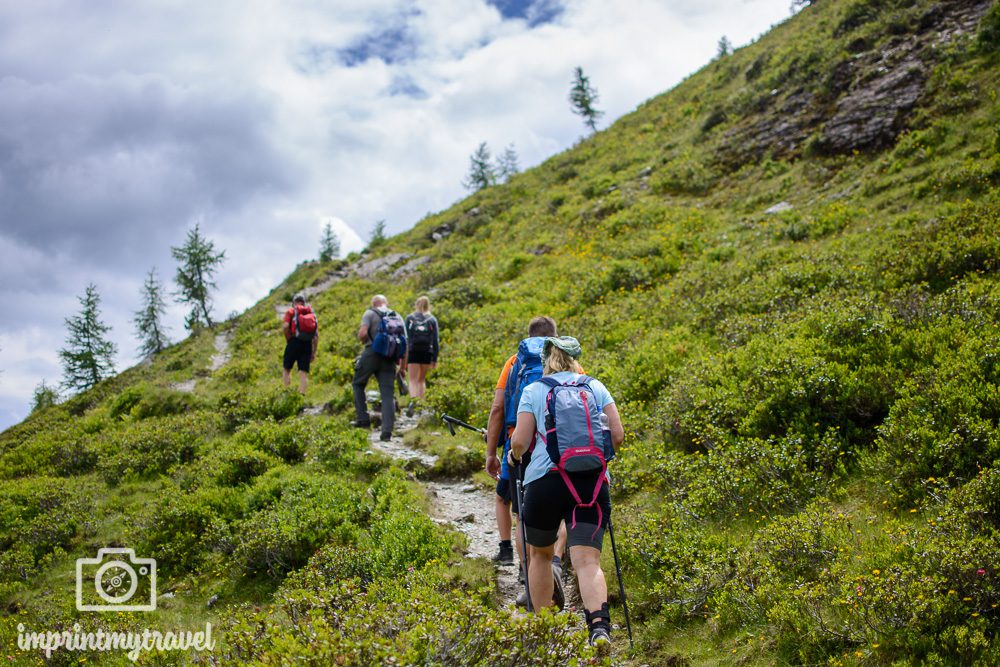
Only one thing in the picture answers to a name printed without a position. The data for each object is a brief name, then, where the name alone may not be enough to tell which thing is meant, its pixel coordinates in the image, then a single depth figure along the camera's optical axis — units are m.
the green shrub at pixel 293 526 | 6.53
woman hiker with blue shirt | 4.11
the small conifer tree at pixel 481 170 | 61.03
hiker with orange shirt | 5.25
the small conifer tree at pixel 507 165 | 62.20
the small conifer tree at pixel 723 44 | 56.89
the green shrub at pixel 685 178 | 21.05
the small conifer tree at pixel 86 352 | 37.84
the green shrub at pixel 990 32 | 15.83
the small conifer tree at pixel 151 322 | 43.53
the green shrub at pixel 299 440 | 9.12
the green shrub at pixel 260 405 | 12.02
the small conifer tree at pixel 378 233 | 35.47
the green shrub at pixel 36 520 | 7.45
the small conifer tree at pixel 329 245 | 45.71
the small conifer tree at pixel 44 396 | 35.09
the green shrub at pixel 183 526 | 7.04
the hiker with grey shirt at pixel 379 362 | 10.23
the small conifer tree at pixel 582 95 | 57.09
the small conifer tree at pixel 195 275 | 39.38
